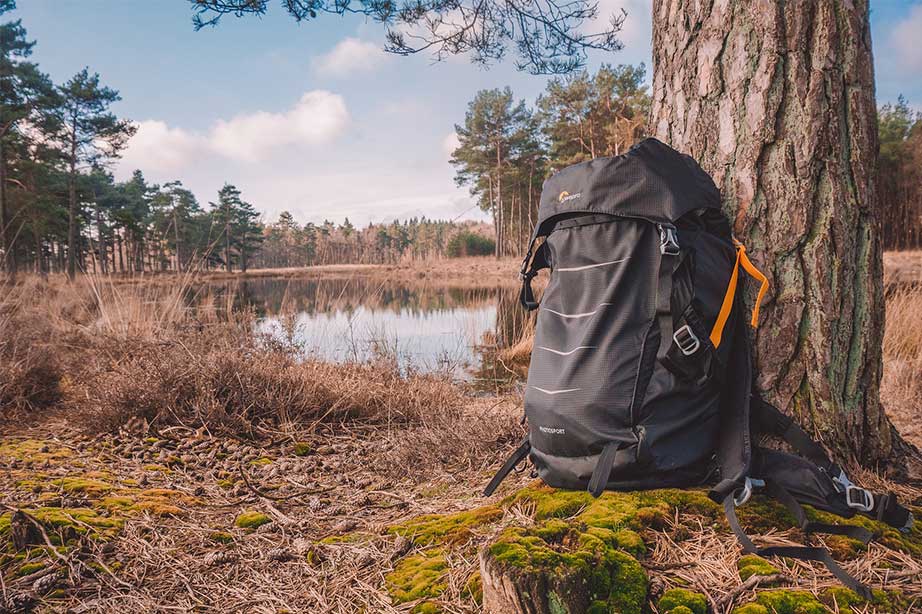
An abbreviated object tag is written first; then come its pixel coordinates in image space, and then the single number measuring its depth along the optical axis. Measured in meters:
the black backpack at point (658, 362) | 1.34
